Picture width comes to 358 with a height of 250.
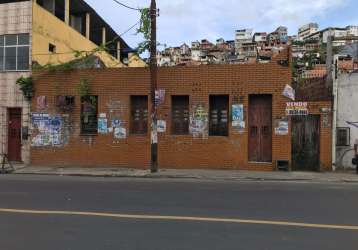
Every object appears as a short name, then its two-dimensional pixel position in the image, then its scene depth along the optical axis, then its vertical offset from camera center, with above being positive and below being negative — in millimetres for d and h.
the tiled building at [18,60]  23422 +3292
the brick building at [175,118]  20516 +471
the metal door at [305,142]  20359 -482
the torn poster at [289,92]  20312 +1546
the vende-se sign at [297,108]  20141 +899
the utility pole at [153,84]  19795 +1805
